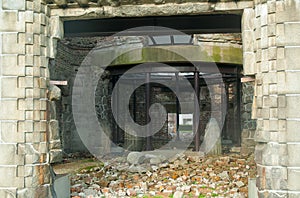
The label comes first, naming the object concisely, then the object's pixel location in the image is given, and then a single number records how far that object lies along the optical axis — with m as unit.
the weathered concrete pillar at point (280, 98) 4.11
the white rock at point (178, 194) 6.22
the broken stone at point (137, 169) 8.82
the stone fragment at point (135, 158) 10.12
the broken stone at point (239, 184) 7.00
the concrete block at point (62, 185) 5.20
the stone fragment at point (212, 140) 11.75
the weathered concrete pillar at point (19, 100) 4.51
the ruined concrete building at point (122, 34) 4.14
